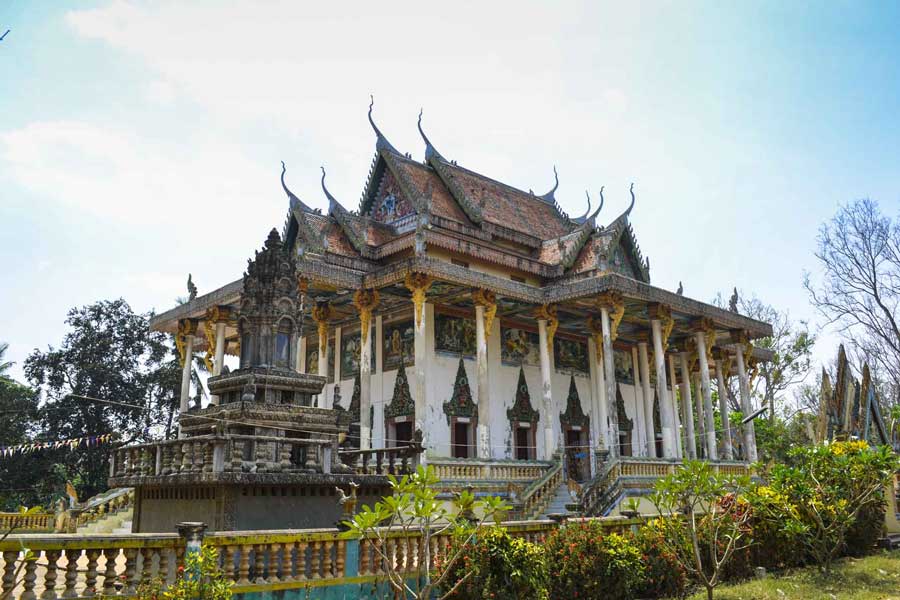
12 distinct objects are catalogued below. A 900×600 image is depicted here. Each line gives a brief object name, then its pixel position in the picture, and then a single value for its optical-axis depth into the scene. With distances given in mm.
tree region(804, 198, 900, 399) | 23984
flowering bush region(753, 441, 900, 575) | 10773
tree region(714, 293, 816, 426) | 35531
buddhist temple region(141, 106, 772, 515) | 18016
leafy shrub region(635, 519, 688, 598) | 9047
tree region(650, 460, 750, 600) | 8938
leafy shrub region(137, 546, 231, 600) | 5844
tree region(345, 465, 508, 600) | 6285
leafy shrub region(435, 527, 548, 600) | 7461
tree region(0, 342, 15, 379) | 34875
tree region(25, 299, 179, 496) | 31281
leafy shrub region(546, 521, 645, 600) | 8328
